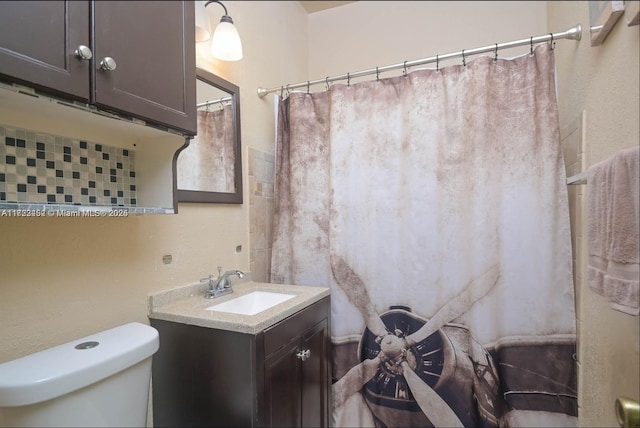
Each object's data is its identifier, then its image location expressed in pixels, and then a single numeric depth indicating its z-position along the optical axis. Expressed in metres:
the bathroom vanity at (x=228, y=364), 1.09
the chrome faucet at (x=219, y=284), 1.44
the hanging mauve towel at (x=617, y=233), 0.61
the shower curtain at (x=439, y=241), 1.42
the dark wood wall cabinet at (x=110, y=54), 0.66
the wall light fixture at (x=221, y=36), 1.42
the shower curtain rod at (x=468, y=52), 1.32
